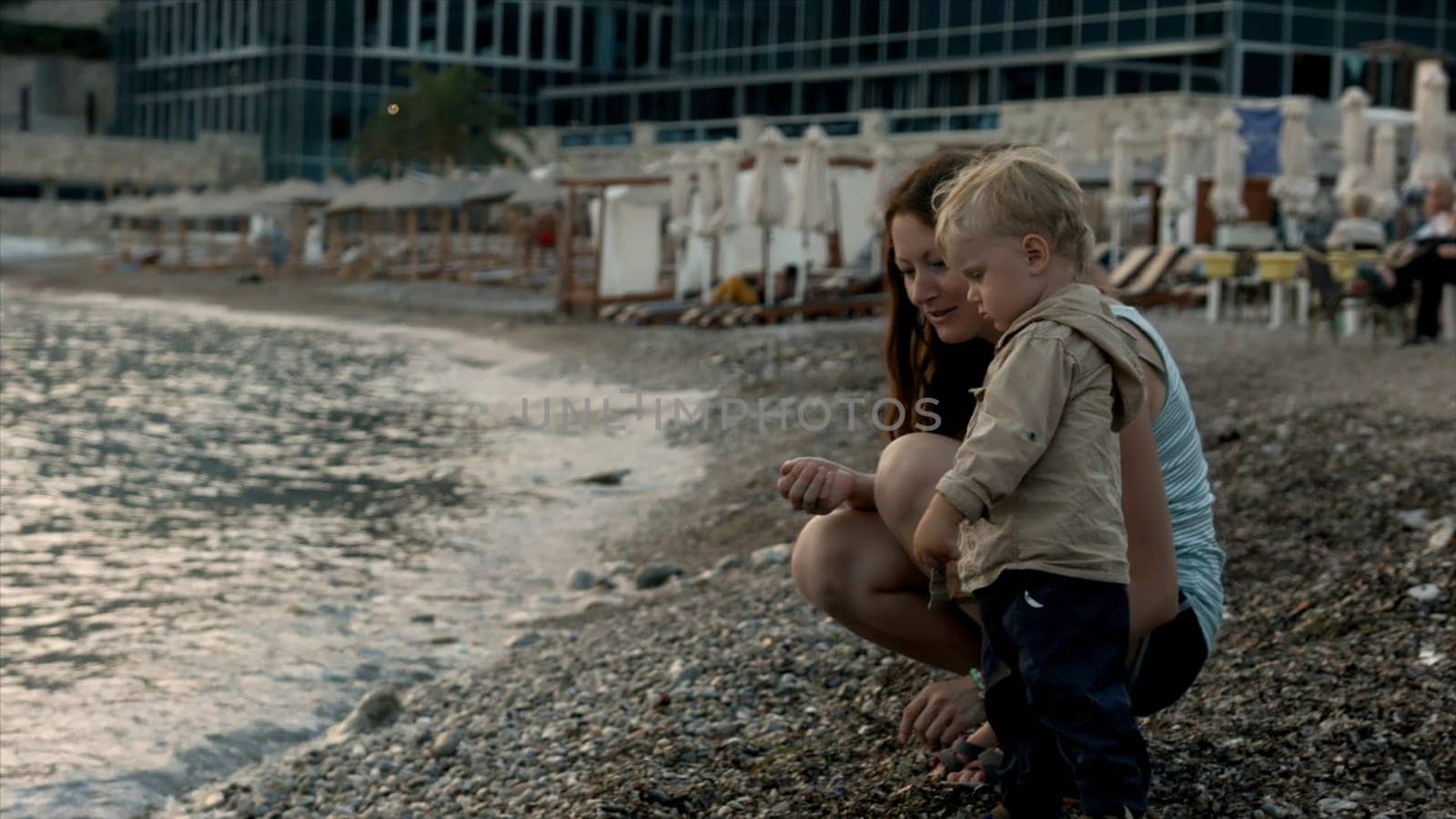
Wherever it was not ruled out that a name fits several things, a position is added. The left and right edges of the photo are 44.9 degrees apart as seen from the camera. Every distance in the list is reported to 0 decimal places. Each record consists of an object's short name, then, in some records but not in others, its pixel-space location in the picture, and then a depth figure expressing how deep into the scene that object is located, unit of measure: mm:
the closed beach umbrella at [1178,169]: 23266
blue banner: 27594
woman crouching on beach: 3152
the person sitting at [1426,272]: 13234
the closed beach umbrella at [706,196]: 25266
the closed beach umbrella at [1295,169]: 19031
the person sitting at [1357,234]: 15773
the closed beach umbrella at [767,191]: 24125
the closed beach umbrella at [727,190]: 25125
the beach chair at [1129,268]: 22984
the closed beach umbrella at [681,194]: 26156
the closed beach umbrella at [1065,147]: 25953
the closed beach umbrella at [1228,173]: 21047
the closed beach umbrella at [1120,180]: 25094
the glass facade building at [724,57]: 40500
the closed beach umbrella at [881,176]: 26094
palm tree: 52062
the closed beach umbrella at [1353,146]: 18891
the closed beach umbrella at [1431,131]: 17844
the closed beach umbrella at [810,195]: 24172
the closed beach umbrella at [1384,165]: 19547
